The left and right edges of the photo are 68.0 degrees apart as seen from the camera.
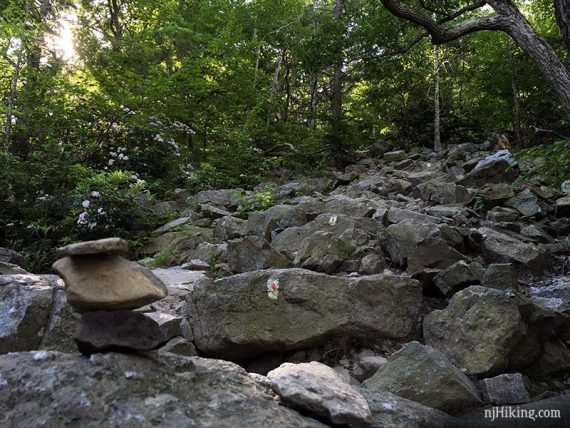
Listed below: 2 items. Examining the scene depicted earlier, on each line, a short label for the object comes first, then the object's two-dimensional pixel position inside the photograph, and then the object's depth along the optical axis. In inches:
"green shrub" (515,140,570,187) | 201.8
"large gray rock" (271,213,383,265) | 219.9
